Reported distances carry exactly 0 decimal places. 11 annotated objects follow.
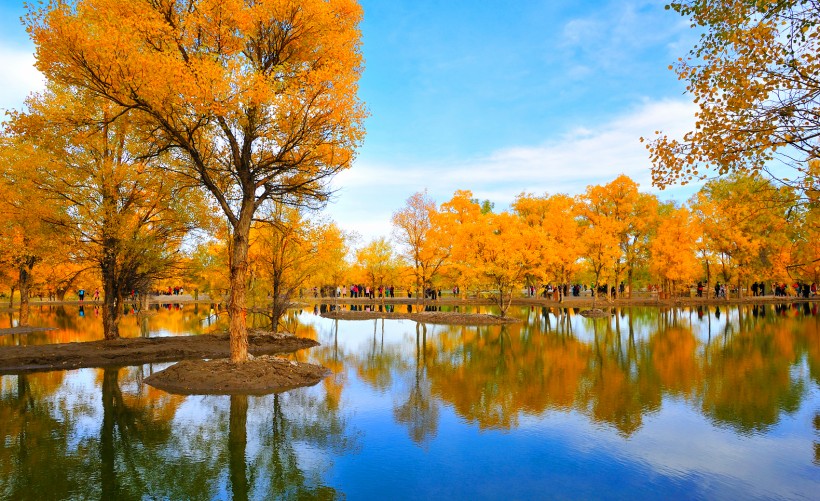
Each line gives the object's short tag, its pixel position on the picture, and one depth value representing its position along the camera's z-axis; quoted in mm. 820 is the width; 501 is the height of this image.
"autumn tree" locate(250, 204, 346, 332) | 26125
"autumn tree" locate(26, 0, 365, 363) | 13148
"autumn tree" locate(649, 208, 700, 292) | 53406
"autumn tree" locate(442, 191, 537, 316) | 39156
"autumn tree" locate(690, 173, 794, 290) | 52250
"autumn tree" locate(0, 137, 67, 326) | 20172
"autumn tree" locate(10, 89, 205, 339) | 20578
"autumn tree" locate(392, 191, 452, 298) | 54312
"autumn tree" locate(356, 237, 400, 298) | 63594
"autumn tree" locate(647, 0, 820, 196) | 7113
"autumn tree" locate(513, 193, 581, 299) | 45628
